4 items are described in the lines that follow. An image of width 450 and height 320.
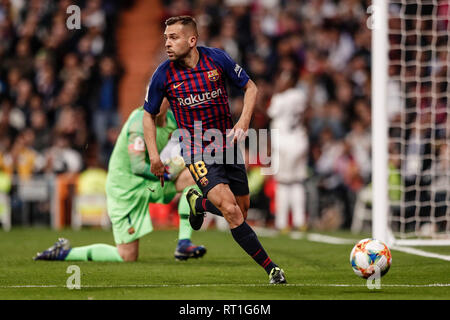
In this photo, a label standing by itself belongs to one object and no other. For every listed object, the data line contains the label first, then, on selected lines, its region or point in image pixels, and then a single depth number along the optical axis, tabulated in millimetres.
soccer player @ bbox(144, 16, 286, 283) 14867
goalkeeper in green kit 18922
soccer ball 14359
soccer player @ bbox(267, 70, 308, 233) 30578
